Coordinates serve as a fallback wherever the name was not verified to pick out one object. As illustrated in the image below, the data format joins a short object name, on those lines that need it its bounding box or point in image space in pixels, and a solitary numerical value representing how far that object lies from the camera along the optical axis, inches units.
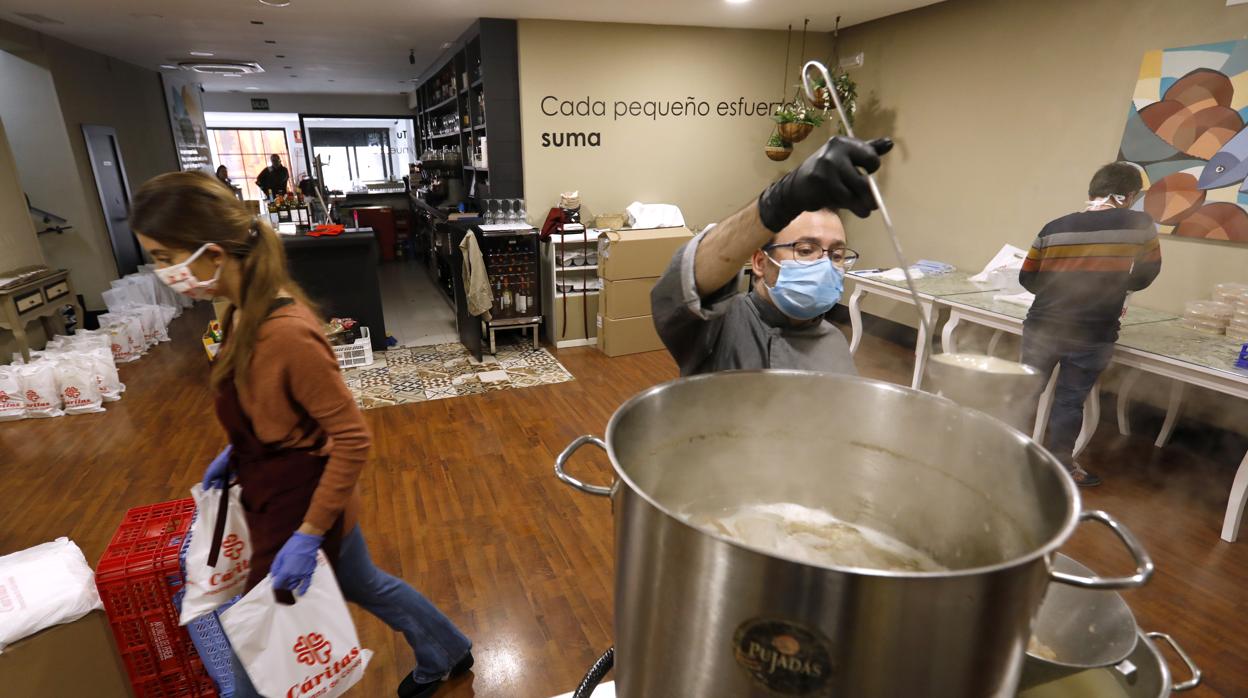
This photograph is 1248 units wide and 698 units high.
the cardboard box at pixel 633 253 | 179.5
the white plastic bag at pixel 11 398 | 141.1
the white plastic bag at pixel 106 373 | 151.6
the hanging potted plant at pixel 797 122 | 192.9
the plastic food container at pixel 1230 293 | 109.0
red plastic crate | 60.3
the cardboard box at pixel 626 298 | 183.2
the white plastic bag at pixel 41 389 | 141.9
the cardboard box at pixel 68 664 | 54.4
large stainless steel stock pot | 16.9
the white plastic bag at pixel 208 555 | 52.1
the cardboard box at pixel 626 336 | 186.9
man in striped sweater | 102.4
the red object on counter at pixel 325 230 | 174.6
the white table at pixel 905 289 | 142.3
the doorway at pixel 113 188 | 228.5
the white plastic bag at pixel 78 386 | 145.1
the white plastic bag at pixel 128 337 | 180.5
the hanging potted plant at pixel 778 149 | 202.5
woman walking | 47.3
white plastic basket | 174.7
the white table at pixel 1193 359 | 92.8
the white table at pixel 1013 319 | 121.0
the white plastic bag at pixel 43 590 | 55.1
